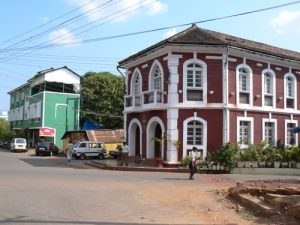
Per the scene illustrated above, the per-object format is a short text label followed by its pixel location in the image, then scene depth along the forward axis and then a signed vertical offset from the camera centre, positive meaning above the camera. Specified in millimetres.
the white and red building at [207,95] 29859 +3412
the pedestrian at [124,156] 29884 -678
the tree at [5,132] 72400 +1888
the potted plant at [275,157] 28312 -617
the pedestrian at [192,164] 22188 -840
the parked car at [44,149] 48875 -484
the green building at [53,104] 61312 +5421
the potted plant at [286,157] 28298 -612
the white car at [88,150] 42062 -458
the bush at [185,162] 28188 -952
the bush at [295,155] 28406 -450
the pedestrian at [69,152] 36219 -565
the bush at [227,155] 26484 -481
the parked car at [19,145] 55719 -119
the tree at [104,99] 60094 +5935
